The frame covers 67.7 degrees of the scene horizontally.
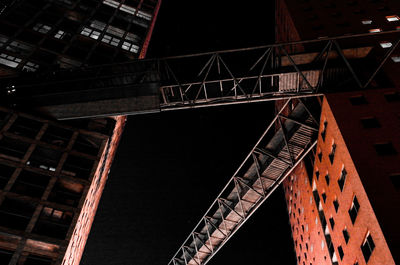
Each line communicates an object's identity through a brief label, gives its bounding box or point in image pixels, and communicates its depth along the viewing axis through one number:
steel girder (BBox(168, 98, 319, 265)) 20.08
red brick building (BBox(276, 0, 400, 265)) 13.21
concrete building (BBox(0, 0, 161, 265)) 21.11
